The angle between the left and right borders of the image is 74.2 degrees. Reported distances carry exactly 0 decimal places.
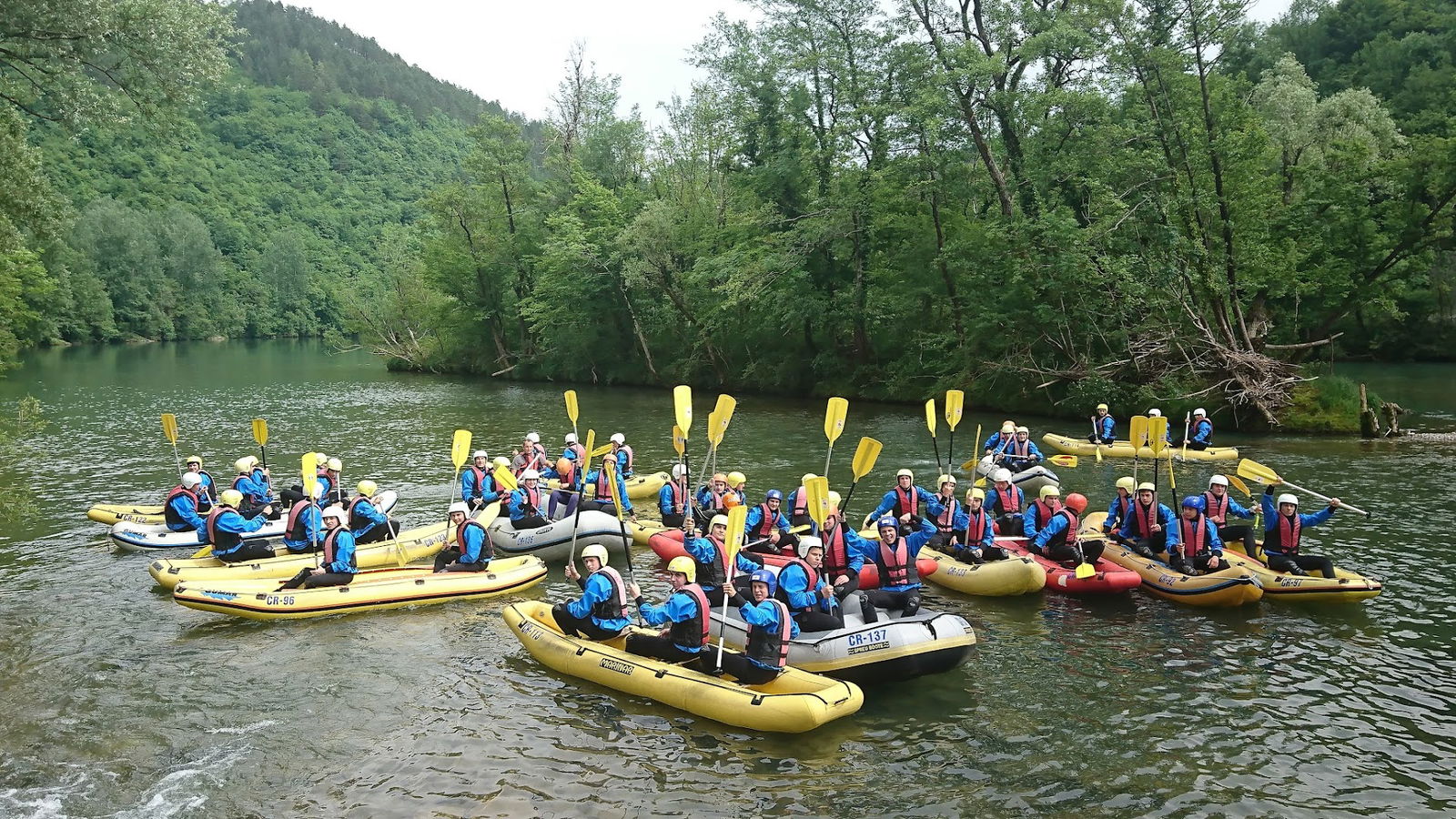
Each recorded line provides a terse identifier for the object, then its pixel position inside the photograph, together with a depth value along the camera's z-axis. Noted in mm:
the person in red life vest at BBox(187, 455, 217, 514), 15781
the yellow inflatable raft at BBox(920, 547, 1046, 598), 12352
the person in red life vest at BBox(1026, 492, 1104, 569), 12922
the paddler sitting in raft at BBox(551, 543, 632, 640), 10250
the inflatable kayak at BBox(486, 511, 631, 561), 14555
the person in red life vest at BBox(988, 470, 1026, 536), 14406
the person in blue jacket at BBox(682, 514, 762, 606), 11617
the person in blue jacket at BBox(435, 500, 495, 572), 13117
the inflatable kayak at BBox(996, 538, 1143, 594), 12297
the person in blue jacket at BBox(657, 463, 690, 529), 15852
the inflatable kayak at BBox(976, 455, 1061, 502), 19328
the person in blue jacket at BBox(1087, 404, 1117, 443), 22609
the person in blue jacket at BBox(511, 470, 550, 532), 15242
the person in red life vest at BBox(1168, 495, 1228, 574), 12367
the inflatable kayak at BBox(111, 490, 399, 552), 15170
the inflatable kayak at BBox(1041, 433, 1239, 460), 21750
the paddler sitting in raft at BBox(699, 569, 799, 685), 9070
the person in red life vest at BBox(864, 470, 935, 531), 13883
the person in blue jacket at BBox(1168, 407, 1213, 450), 22188
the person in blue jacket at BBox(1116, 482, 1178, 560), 13141
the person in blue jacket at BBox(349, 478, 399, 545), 14547
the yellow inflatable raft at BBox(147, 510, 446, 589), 12844
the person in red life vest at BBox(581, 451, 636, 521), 16375
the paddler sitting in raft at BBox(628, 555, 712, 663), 9461
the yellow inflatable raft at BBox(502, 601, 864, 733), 8609
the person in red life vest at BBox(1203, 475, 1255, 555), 13000
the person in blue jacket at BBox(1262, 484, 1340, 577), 12078
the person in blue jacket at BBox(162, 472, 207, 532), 15458
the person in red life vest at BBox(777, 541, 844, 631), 9938
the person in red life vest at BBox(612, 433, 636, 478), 19578
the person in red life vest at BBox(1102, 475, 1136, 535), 13609
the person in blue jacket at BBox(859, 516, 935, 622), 10938
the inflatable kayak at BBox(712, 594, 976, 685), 9633
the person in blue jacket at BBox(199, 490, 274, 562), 13523
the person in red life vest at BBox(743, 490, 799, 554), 13539
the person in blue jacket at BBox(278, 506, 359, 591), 12273
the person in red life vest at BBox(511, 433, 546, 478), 18797
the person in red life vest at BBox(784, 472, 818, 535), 14859
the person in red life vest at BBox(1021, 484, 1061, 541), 13391
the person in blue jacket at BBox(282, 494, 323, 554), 13742
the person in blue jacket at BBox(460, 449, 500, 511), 16531
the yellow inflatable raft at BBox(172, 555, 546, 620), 11703
